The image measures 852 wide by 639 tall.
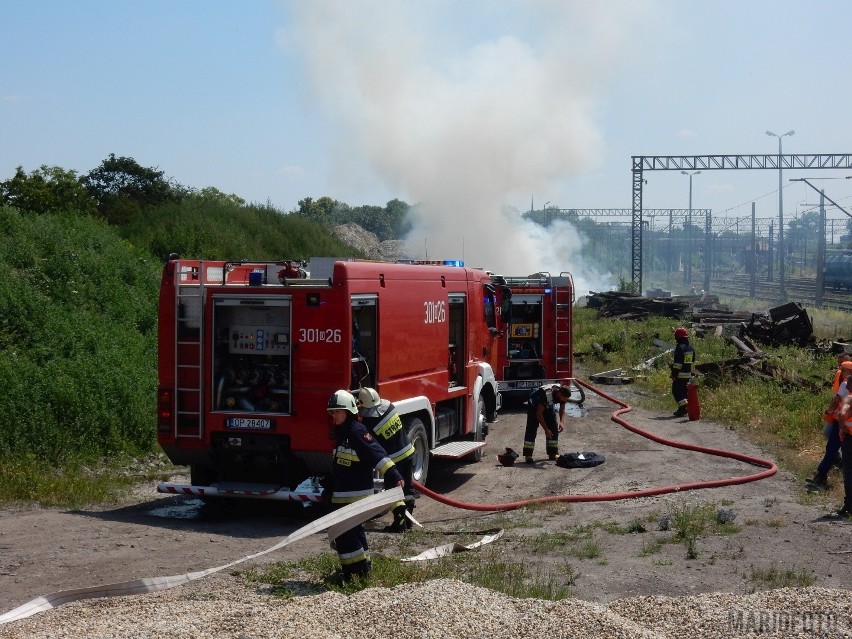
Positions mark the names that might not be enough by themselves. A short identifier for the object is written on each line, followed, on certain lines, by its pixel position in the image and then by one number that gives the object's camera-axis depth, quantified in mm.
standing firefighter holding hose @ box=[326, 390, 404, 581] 7551
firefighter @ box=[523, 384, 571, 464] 13914
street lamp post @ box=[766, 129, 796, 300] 55462
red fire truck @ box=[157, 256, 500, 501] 9812
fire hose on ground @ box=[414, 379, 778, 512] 10578
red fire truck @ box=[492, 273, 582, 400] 19516
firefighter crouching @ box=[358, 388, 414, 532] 9008
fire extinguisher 17734
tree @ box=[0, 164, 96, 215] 28844
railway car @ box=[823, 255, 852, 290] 55250
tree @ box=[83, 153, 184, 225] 35531
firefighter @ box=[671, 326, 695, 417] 18062
